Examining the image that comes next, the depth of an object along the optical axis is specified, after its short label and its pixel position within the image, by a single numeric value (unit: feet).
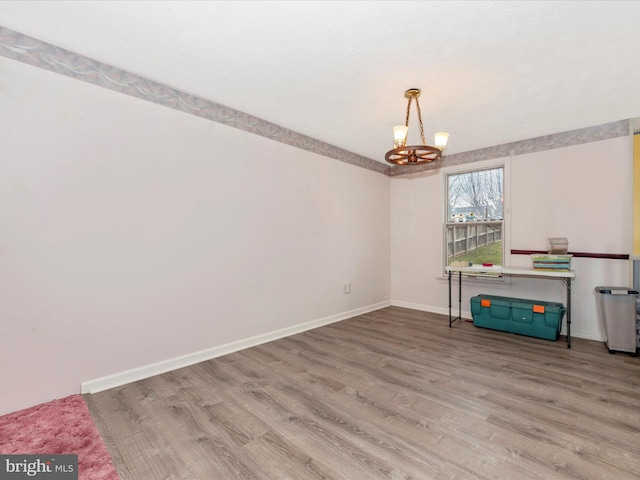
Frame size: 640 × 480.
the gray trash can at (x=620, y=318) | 10.58
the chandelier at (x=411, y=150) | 8.86
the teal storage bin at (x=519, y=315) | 12.14
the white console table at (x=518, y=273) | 11.45
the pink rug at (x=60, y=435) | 5.45
